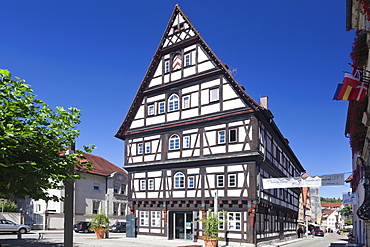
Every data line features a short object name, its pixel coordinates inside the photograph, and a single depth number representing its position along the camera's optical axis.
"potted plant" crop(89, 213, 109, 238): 32.19
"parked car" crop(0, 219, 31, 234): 35.53
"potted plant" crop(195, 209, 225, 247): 23.73
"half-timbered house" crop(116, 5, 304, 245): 27.70
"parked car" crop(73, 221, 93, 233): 42.06
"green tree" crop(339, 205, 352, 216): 94.39
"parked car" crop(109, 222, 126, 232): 45.97
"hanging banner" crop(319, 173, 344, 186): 24.86
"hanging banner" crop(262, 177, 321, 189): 26.33
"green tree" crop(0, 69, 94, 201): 10.30
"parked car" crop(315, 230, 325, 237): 69.75
